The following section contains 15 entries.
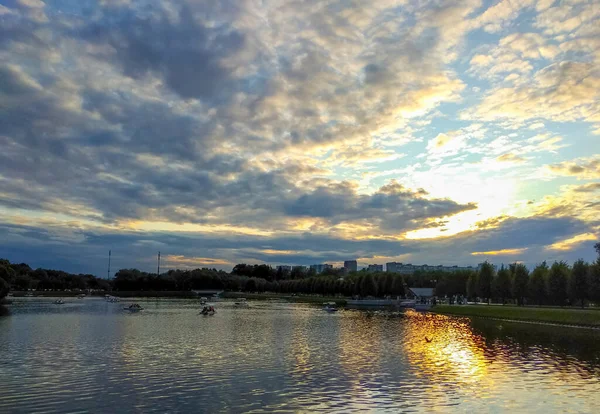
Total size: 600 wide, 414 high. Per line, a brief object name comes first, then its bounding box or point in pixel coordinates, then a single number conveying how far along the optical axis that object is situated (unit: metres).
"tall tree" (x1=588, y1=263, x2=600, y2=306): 91.14
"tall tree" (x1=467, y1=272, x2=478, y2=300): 142.50
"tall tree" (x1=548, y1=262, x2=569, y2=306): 105.38
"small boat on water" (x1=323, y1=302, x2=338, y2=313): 137.55
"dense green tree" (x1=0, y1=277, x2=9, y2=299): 126.72
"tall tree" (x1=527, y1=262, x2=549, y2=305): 111.19
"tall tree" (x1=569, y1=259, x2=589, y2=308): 97.38
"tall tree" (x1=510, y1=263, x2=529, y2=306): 120.06
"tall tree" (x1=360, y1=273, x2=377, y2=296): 195.62
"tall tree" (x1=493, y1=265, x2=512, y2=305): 127.94
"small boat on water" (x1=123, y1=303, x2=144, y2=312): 129.56
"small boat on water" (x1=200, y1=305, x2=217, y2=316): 114.57
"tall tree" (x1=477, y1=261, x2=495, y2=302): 136.50
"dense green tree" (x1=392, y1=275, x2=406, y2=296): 192.38
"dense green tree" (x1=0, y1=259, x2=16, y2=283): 128.65
